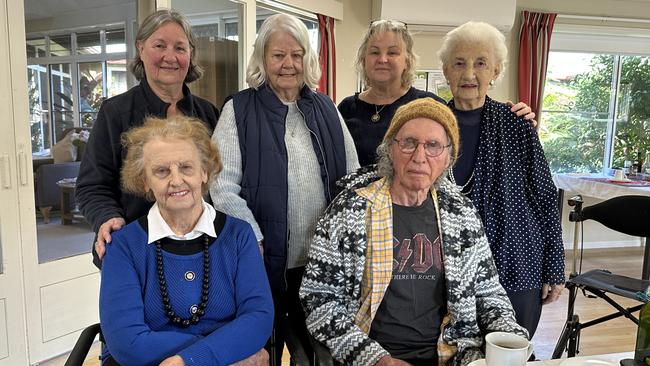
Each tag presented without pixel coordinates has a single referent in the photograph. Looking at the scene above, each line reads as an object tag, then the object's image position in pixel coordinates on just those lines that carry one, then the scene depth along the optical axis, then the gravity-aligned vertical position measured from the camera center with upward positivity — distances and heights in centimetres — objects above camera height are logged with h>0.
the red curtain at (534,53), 532 +86
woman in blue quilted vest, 160 -9
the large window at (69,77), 272 +28
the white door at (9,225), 247 -54
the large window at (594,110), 579 +28
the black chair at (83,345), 132 -63
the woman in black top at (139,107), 162 +6
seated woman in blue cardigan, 130 -41
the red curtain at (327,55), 480 +73
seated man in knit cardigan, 148 -43
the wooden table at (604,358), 117 -55
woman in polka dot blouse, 170 -17
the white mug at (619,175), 475 -40
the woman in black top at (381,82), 194 +19
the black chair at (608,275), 275 -86
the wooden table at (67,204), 290 -48
